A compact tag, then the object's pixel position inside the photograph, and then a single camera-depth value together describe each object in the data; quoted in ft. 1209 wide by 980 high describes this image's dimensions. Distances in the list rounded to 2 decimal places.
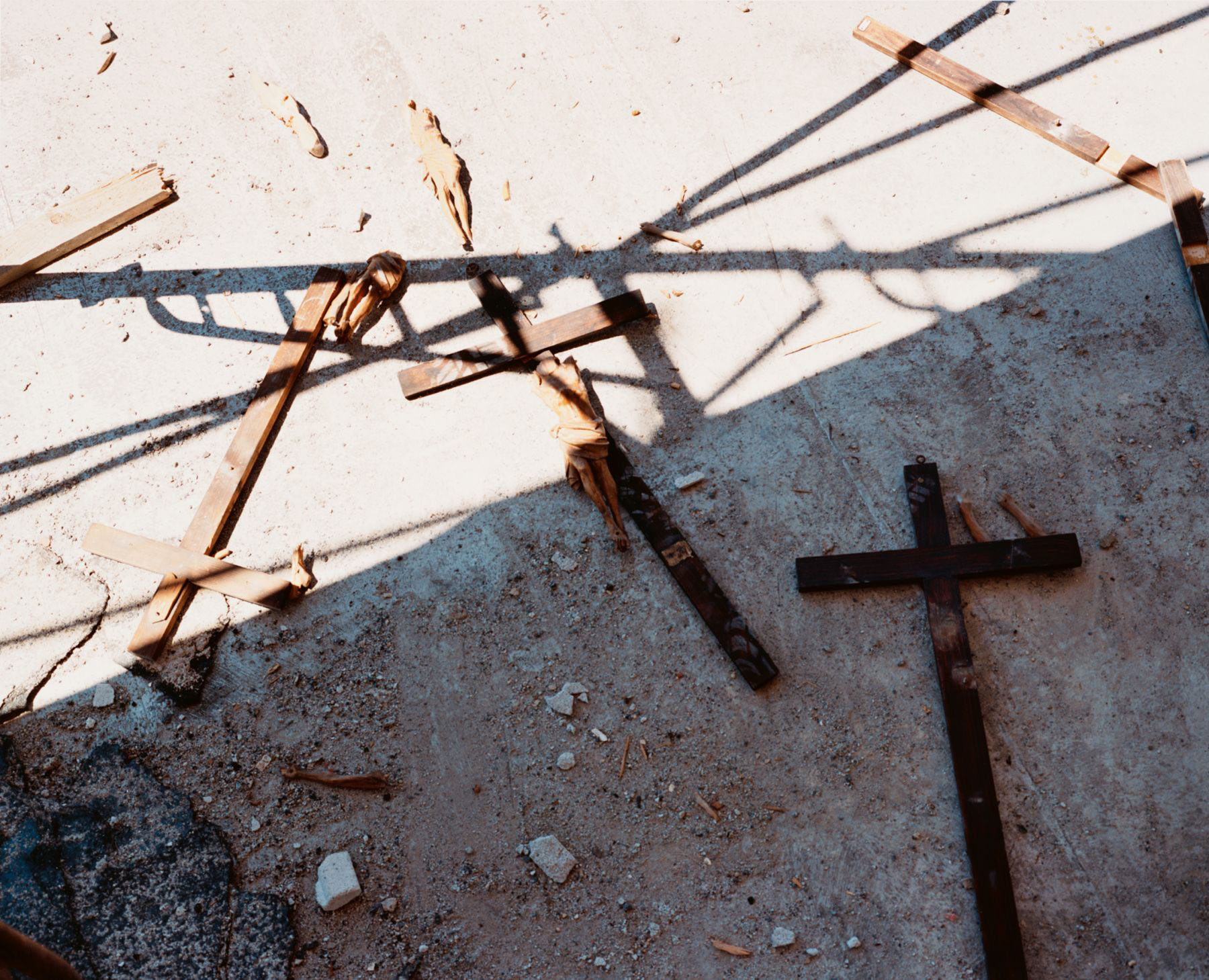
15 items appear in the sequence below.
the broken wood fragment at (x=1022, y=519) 14.57
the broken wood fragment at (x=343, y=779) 13.96
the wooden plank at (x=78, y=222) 18.30
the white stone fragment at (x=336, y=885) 13.16
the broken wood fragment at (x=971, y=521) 14.69
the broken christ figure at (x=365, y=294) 16.85
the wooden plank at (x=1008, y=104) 16.66
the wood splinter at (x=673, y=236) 17.28
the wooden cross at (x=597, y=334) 14.26
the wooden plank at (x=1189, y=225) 15.71
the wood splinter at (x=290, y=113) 18.79
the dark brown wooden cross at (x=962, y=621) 12.46
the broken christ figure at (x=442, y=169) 17.85
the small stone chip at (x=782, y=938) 12.67
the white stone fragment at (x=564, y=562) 15.17
